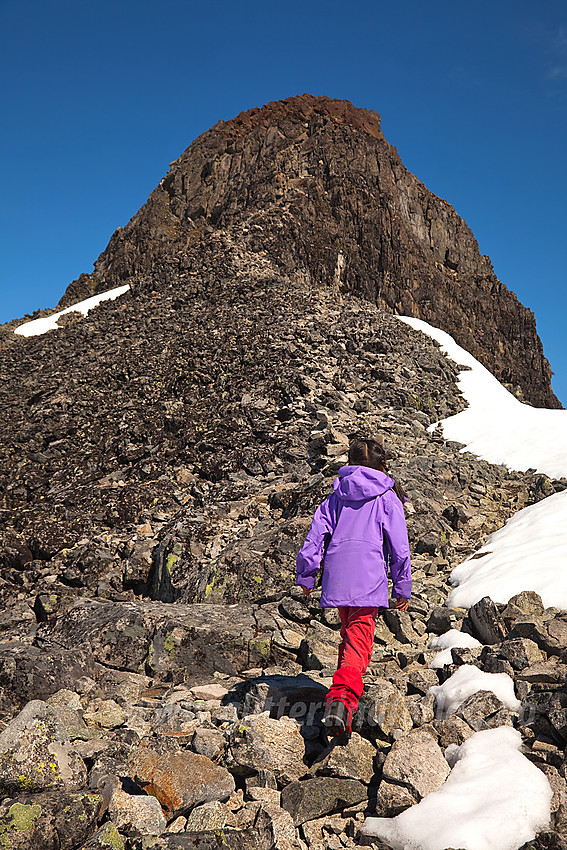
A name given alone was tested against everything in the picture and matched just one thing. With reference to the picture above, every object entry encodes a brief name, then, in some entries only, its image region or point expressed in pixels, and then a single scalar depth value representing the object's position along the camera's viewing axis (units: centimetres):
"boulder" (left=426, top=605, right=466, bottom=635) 691
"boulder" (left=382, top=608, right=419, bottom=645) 709
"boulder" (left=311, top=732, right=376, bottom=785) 409
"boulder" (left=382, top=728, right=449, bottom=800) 375
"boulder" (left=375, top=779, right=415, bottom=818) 367
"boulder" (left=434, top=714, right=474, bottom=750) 423
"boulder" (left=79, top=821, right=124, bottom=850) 339
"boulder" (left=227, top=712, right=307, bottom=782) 420
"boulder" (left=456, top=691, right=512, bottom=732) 427
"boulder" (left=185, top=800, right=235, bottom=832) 364
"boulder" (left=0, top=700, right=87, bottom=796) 379
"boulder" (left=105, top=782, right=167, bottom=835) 359
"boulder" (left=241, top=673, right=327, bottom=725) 523
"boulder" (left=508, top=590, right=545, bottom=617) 604
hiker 468
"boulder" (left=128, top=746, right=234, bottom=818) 386
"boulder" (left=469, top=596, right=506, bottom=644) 590
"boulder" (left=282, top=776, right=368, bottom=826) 383
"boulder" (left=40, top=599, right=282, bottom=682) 723
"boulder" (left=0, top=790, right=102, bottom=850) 336
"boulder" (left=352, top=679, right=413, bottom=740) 438
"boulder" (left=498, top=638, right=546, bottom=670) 495
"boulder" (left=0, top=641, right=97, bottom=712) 591
